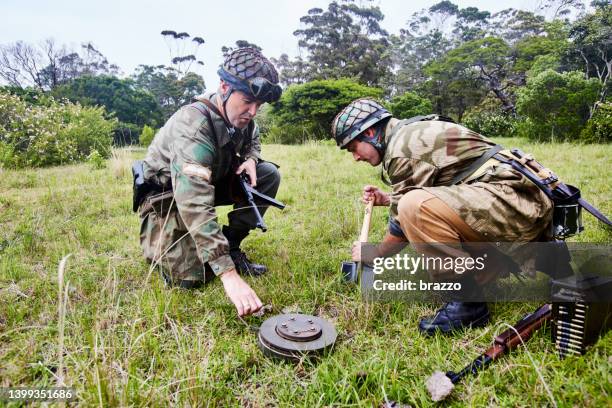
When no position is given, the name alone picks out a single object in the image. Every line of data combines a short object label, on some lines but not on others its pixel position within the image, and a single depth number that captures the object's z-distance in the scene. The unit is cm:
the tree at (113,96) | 2494
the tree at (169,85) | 3625
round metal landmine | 194
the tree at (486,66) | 2445
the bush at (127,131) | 2216
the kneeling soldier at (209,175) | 226
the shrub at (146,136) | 1727
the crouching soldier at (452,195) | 220
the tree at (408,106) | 1919
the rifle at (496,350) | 164
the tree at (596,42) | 1762
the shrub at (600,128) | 1052
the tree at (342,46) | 2983
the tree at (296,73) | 3368
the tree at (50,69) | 3156
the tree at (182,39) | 3881
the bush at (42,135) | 1142
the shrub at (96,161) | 947
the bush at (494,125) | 1753
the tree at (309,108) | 1675
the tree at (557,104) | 1167
